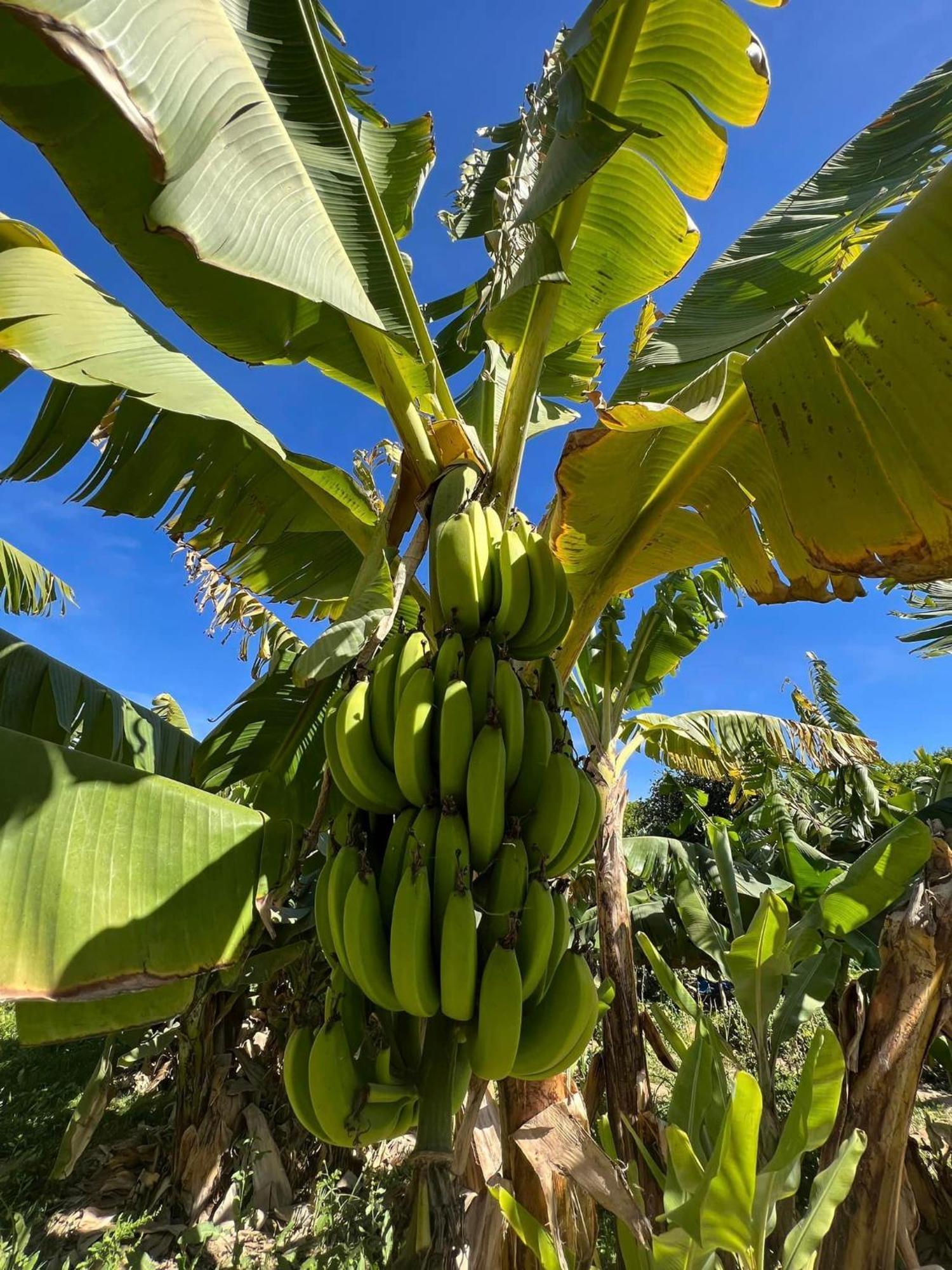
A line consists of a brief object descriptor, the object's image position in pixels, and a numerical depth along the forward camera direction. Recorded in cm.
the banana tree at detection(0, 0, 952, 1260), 107
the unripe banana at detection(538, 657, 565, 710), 131
